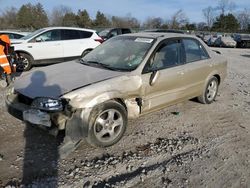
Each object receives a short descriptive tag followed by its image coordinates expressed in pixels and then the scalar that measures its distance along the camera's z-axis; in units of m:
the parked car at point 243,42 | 21.50
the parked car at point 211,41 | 22.44
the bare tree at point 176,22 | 45.48
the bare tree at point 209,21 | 53.13
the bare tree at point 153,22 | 46.59
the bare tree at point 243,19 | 49.35
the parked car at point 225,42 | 20.99
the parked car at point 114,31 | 12.68
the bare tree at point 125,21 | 45.23
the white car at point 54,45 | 7.29
